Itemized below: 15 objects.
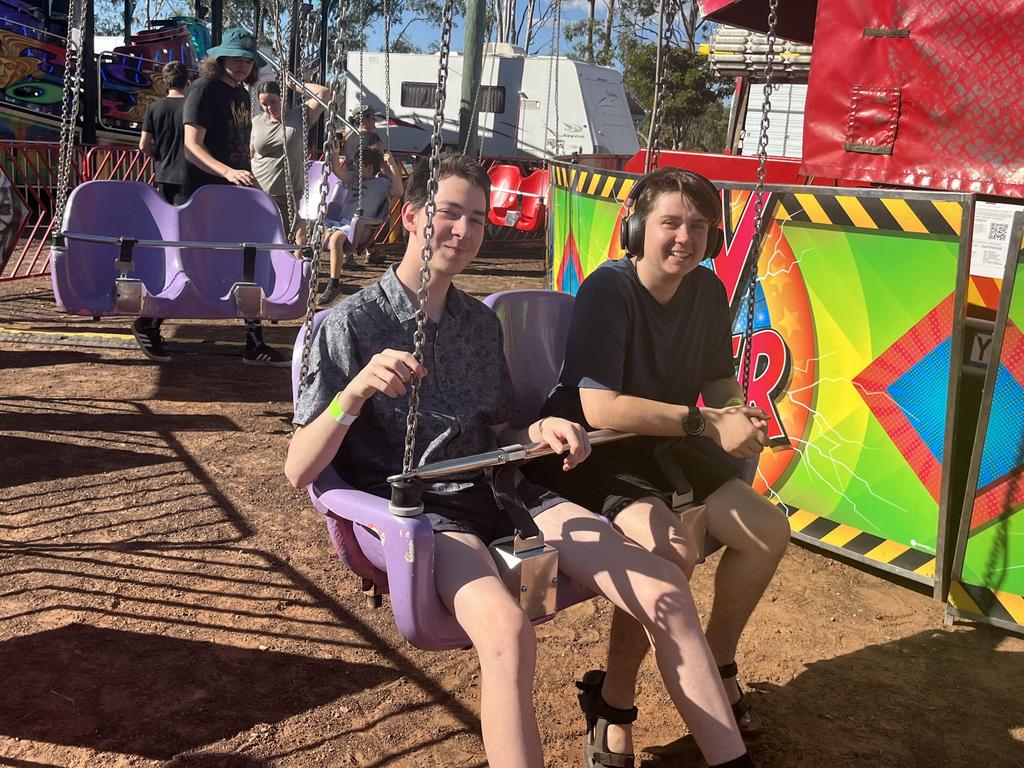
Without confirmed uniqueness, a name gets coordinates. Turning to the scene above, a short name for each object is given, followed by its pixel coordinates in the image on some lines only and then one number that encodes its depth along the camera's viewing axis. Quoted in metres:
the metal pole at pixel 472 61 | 17.38
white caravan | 19.28
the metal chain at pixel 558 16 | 9.38
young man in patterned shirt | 2.17
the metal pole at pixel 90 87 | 14.91
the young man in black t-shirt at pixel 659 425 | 2.68
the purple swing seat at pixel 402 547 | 2.18
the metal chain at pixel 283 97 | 5.11
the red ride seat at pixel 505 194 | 15.36
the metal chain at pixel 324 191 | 2.55
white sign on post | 3.73
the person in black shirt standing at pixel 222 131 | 6.77
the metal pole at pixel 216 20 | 19.94
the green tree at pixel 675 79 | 25.86
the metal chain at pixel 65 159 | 5.85
